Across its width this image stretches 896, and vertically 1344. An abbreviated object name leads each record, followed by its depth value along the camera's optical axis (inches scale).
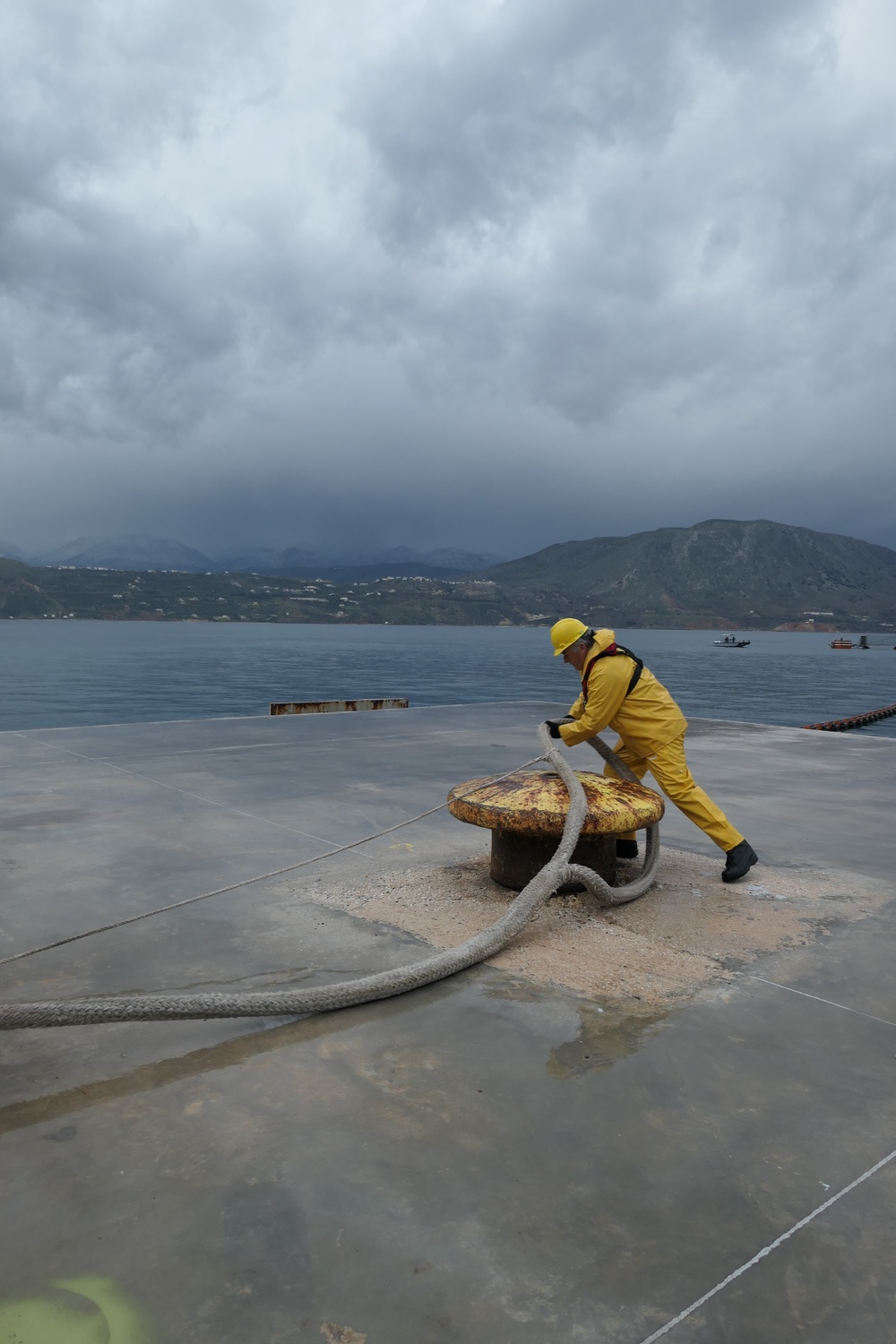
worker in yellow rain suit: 186.1
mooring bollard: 164.9
